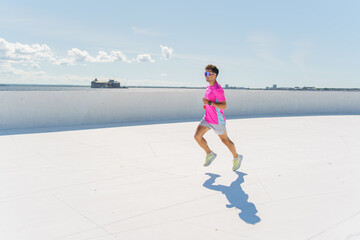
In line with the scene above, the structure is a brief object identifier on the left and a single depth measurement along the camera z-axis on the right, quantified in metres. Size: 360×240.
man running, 4.15
